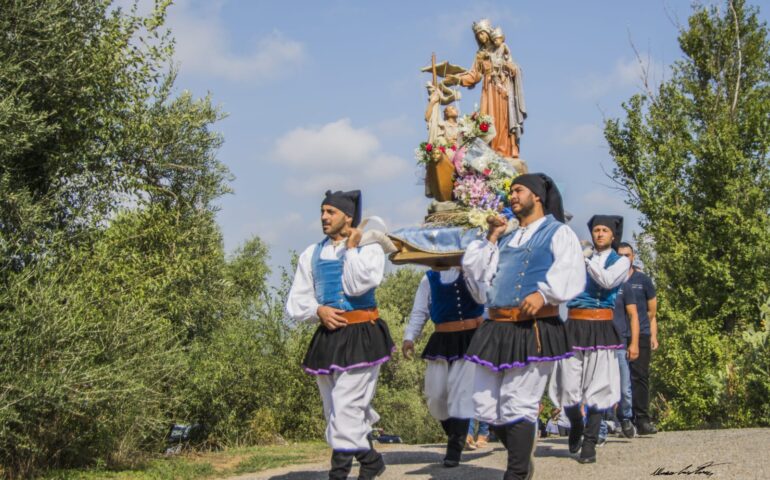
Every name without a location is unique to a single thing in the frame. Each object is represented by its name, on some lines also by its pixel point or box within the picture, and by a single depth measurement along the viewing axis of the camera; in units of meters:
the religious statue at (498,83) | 10.73
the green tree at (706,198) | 13.87
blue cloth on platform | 8.27
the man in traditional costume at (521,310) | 5.68
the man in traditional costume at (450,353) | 7.41
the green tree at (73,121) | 8.91
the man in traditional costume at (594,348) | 7.66
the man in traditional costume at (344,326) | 6.12
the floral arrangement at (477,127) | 9.76
